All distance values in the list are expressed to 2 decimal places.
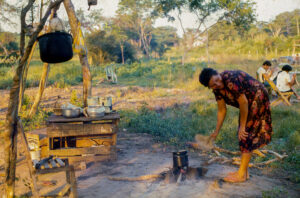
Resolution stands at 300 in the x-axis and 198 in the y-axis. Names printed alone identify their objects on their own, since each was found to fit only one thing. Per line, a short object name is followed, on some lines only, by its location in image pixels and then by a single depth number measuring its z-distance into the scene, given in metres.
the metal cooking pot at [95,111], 4.60
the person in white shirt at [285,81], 8.25
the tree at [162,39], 41.05
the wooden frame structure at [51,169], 3.15
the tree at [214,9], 17.69
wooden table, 4.51
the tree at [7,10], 7.46
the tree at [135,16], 28.88
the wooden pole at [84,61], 5.63
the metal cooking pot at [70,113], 4.62
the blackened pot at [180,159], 3.99
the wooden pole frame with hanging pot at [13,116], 3.01
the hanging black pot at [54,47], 3.26
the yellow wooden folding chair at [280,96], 8.01
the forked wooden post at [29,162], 3.14
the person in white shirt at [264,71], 8.30
